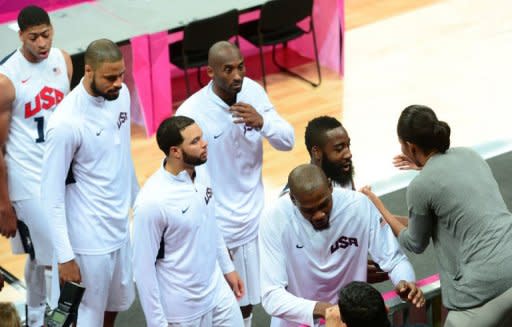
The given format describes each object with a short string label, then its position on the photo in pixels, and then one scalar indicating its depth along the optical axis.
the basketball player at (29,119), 10.82
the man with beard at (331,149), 9.20
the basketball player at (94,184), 9.78
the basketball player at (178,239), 9.20
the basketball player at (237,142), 10.40
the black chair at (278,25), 17.41
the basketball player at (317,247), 8.30
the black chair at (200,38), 16.58
